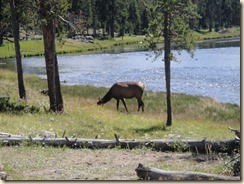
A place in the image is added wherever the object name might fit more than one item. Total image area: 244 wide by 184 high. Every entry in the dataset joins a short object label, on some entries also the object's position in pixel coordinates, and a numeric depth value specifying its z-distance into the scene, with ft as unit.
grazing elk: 98.94
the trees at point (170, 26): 75.82
